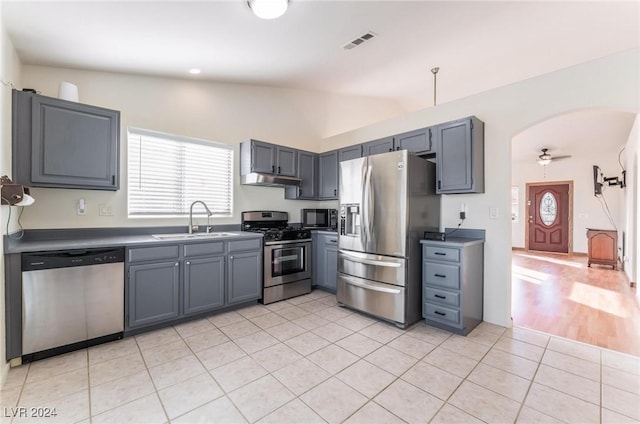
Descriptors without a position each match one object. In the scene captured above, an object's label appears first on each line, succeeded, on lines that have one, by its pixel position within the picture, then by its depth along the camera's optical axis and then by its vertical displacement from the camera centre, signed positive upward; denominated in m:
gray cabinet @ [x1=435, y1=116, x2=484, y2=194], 2.90 +0.60
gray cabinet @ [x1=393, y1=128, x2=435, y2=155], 3.23 +0.86
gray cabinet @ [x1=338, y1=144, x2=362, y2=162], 4.05 +0.89
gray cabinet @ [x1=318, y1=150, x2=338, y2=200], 4.41 +0.59
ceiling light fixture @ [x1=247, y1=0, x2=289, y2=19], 2.08 +1.56
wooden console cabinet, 5.79 -0.73
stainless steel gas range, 3.61 -0.62
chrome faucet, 3.47 -0.05
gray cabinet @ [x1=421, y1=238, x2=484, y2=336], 2.72 -0.73
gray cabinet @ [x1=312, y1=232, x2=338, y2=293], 4.05 -0.73
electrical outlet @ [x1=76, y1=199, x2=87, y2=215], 2.83 +0.03
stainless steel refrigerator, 2.90 -0.20
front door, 7.53 -0.10
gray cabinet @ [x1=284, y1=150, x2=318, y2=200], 4.40 +0.55
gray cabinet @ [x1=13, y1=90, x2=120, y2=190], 2.31 +0.60
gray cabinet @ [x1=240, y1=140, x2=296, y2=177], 3.81 +0.76
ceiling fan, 6.56 +1.31
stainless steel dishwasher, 2.17 -0.75
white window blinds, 3.23 +0.47
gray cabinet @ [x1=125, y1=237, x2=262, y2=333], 2.65 -0.73
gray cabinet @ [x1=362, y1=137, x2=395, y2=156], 3.67 +0.90
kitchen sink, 2.99 -0.29
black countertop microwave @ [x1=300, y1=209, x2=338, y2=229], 4.63 -0.11
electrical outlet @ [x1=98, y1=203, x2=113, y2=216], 2.96 +0.00
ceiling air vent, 2.77 +1.77
